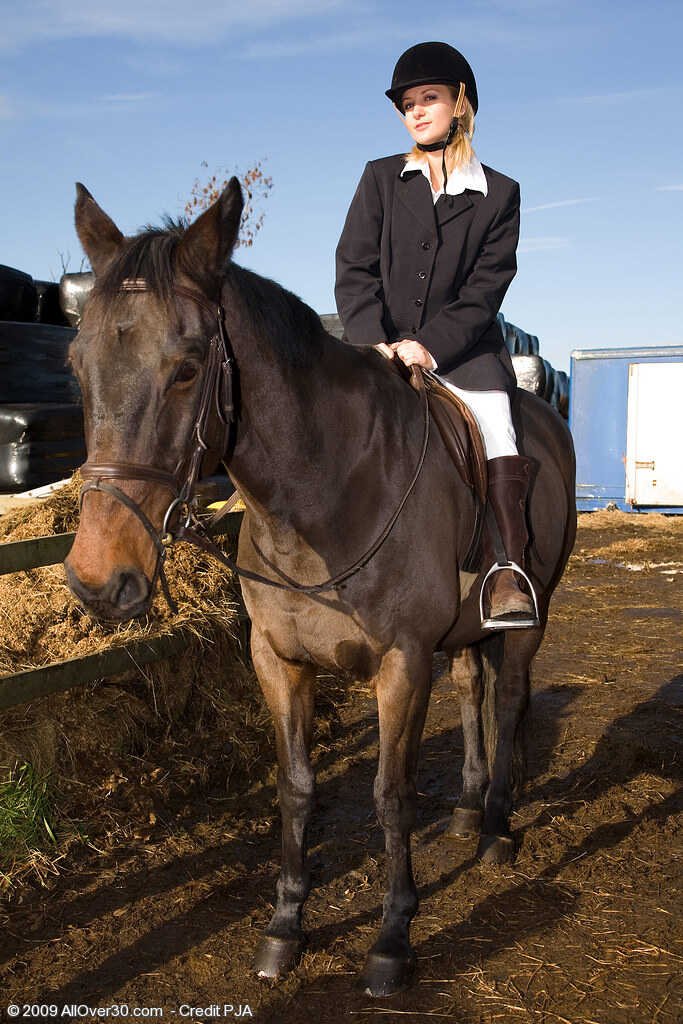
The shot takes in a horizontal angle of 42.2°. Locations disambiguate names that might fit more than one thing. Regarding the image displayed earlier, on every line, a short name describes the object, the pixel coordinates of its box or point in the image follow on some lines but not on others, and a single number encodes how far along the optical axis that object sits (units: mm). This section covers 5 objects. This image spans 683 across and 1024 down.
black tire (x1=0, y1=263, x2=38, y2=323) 8430
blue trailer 15906
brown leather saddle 3373
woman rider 3496
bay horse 2283
